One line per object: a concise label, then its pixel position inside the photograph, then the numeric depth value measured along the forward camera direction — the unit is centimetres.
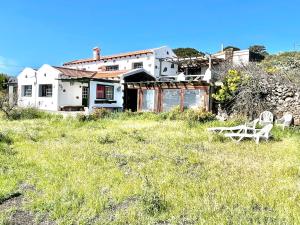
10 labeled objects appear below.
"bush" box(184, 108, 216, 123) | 1344
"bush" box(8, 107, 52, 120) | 1479
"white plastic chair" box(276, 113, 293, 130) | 1194
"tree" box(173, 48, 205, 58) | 3677
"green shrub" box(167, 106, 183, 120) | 1497
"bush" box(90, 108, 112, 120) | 1482
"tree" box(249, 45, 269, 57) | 3995
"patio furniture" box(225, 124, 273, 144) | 889
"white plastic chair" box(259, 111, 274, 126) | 1297
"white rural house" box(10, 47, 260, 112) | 1750
